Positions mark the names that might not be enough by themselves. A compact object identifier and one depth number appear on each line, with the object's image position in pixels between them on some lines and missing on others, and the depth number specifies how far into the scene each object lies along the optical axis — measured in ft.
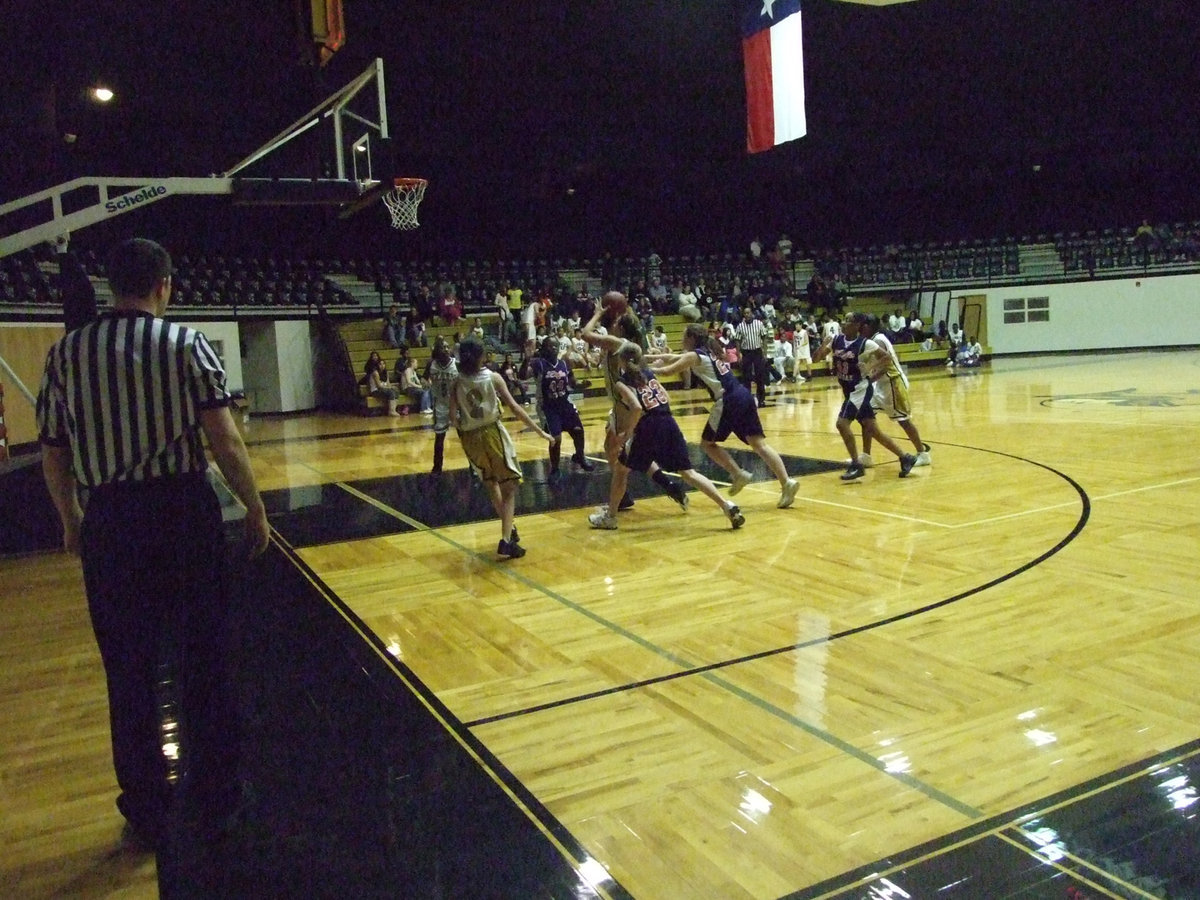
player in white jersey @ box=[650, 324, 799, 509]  24.04
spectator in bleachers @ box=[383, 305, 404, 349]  69.56
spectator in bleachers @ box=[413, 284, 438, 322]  71.77
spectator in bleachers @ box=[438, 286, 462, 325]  71.26
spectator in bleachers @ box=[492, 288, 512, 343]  72.90
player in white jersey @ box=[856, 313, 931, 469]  28.55
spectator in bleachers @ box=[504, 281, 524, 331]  75.77
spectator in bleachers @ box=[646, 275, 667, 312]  81.51
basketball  22.44
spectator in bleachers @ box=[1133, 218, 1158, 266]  92.29
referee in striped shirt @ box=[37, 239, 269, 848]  8.63
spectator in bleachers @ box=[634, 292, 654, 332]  73.82
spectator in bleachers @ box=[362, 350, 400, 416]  62.90
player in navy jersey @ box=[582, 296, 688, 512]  22.48
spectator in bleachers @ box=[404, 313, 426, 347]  69.82
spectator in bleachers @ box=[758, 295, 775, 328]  77.03
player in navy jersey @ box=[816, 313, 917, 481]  28.50
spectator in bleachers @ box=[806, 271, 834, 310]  86.22
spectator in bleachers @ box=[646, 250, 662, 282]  85.56
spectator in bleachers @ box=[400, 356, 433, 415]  62.97
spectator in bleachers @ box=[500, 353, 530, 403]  62.42
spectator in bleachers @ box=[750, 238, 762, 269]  91.56
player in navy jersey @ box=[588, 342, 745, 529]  22.30
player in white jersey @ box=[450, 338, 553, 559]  20.44
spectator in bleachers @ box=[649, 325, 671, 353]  67.92
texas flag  47.06
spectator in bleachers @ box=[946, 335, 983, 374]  80.44
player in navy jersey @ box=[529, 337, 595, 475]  32.37
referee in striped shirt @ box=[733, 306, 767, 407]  55.57
